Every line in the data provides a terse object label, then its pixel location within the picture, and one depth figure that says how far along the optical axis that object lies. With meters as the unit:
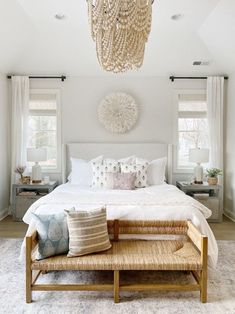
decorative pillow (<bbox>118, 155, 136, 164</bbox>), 3.98
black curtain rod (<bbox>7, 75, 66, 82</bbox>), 4.34
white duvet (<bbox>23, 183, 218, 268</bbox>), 2.55
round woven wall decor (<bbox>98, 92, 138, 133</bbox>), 4.33
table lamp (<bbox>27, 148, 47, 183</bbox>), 4.03
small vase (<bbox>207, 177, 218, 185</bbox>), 4.07
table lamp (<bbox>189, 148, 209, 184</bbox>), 4.02
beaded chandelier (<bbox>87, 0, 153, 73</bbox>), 1.82
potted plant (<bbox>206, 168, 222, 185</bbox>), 4.07
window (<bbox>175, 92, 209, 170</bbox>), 4.42
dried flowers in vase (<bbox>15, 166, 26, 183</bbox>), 4.12
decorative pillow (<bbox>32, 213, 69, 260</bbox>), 2.14
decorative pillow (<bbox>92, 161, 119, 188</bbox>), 3.66
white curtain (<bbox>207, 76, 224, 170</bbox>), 4.28
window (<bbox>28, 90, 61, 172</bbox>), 4.41
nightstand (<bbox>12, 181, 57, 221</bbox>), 4.04
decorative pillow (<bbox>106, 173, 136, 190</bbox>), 3.51
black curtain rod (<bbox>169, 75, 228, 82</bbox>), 4.33
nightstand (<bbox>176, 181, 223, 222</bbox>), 4.03
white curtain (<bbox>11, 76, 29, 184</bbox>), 4.30
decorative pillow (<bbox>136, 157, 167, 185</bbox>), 3.92
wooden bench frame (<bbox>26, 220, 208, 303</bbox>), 2.04
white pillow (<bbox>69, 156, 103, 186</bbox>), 3.94
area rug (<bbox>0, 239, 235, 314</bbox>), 1.98
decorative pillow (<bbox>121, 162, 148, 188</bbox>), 3.70
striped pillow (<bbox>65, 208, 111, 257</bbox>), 2.17
